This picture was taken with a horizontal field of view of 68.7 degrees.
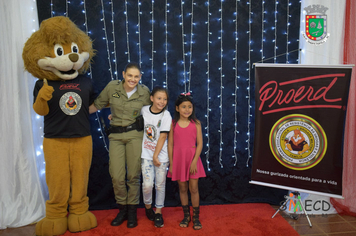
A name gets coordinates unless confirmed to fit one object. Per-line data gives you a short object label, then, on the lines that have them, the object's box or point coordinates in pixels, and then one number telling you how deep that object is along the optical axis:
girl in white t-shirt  2.34
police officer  2.37
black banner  2.38
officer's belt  2.37
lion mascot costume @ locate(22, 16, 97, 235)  2.15
